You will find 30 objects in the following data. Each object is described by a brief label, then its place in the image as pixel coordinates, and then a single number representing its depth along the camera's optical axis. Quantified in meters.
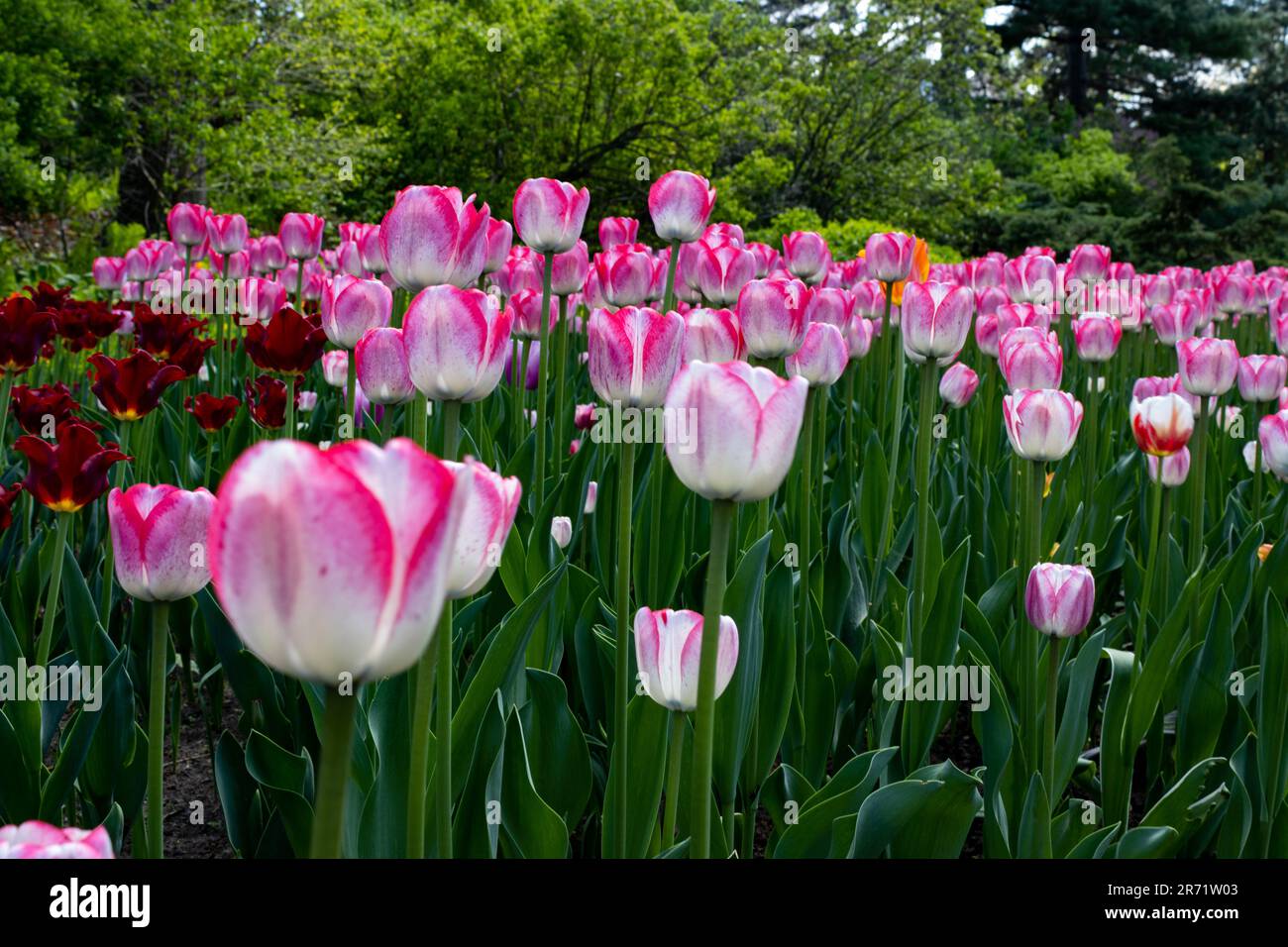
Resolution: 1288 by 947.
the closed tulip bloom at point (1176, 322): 3.76
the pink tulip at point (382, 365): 1.59
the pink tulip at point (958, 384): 2.90
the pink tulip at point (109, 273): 4.43
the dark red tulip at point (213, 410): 2.31
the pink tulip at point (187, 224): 3.63
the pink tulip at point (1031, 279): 3.77
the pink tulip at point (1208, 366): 2.46
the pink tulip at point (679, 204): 2.08
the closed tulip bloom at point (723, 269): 2.27
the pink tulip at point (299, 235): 3.47
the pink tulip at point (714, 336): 1.51
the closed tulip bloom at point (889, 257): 2.51
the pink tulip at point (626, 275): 2.21
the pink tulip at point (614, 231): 2.96
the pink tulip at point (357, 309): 1.97
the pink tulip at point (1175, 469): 2.24
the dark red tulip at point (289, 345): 2.12
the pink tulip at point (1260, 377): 2.81
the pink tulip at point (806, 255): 2.84
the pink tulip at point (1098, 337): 2.95
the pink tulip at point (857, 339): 2.85
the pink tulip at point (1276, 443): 2.15
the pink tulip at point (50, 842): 0.57
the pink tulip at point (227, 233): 3.60
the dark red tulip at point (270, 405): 2.30
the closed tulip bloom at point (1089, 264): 4.18
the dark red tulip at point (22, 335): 1.96
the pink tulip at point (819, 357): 1.93
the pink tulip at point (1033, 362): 1.96
